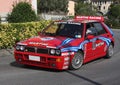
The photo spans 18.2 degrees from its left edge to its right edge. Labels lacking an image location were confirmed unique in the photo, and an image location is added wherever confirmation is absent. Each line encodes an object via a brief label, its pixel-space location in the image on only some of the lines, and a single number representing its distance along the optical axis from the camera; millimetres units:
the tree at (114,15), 67481
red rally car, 10430
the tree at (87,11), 69188
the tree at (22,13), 20609
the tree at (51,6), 73062
